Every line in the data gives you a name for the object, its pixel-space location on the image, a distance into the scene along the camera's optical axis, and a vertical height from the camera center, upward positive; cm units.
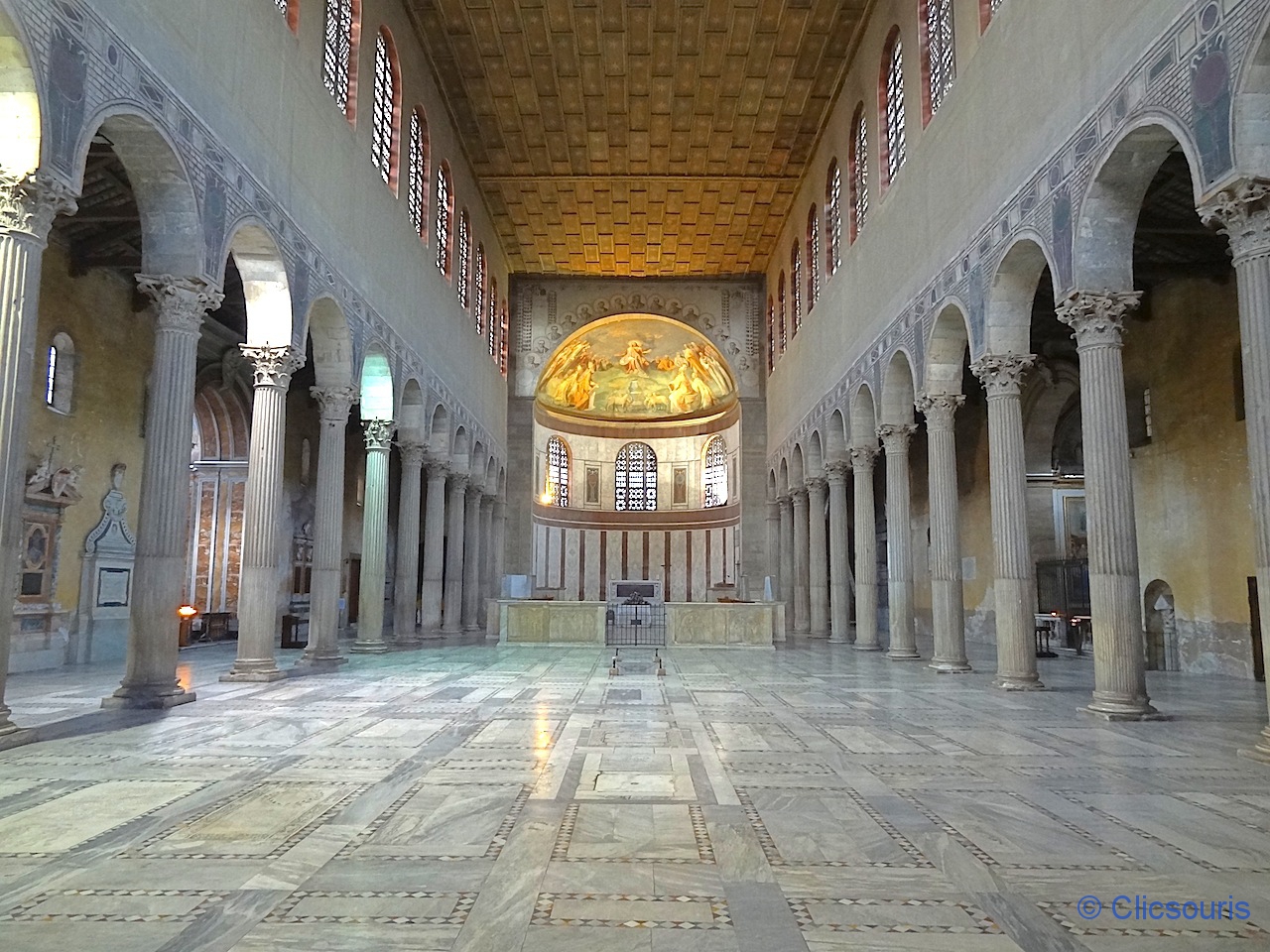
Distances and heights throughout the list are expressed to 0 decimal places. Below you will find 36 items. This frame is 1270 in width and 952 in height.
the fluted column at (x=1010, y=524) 1441 +91
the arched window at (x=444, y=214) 2749 +1103
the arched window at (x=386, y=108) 2131 +1122
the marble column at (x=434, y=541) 2745 +111
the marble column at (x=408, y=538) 2439 +106
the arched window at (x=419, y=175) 2450 +1094
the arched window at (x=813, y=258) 2930 +1040
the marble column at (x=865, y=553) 2364 +70
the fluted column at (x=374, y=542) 2192 +86
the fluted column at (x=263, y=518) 1486 +99
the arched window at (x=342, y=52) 1792 +1057
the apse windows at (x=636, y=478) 4750 +522
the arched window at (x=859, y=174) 2366 +1067
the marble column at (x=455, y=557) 2959 +70
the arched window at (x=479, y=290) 3272 +1041
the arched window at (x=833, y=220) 2670 +1063
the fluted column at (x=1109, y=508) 1137 +93
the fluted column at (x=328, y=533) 1783 +90
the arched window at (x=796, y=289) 3192 +1029
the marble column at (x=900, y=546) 2047 +78
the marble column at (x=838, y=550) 2662 +88
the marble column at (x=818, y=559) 2958 +69
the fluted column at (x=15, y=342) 870 +224
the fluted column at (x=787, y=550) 3534 +118
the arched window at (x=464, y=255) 3033 +1074
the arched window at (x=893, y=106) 2089 +1100
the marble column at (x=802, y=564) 3262 +59
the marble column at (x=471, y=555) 3269 +86
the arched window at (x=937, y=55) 1764 +1036
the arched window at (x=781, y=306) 3550 +1065
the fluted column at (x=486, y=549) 3531 +115
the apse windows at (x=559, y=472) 4572 +536
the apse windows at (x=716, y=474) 4538 +525
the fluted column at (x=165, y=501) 1175 +100
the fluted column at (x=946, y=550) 1736 +59
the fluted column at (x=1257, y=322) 869 +247
